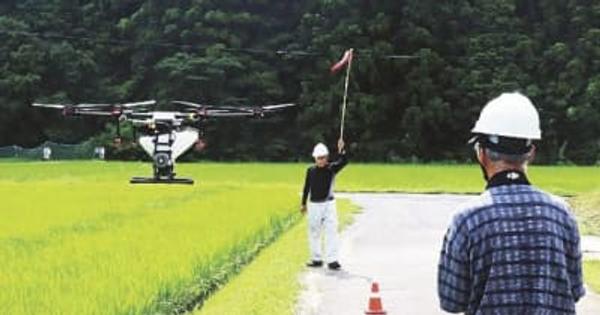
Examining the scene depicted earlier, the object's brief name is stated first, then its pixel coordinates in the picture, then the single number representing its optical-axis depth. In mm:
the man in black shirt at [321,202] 14121
